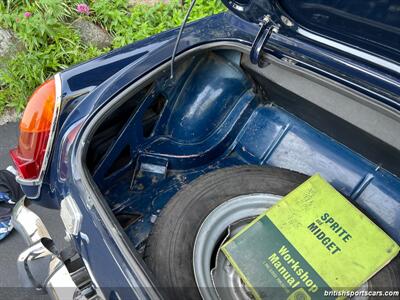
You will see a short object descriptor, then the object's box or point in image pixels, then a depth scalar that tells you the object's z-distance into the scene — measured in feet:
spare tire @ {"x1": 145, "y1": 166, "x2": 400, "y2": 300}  4.35
